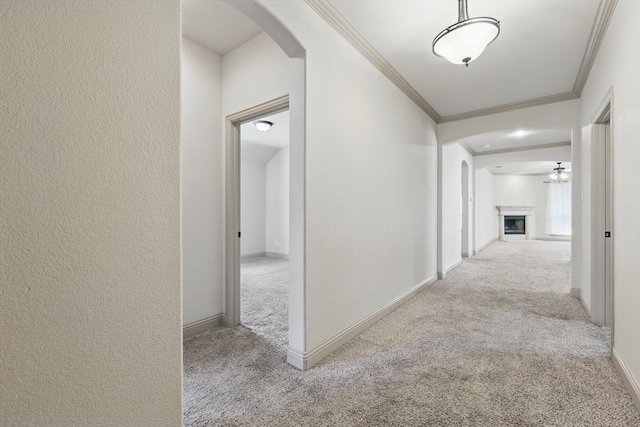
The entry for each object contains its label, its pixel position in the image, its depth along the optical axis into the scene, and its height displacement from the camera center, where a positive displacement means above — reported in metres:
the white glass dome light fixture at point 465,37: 1.89 +1.17
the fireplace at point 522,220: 10.91 -0.37
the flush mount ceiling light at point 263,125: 5.06 +1.51
